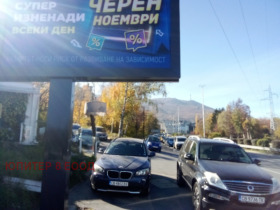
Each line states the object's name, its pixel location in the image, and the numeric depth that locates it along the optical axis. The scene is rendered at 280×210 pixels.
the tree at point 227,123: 53.78
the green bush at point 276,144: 30.47
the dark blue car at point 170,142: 35.31
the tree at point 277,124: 44.61
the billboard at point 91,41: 4.88
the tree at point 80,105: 41.47
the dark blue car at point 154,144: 23.17
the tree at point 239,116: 50.94
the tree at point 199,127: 68.63
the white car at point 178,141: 28.30
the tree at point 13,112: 10.66
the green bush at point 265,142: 33.28
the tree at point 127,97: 32.44
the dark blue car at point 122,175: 6.12
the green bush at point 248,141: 39.96
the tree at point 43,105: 12.94
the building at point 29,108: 10.94
